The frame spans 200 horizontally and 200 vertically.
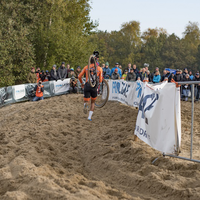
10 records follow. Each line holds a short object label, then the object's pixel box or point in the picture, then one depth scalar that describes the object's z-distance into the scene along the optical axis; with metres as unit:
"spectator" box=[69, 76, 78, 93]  17.81
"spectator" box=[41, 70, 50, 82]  18.84
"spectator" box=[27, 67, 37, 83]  17.72
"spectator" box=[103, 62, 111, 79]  17.68
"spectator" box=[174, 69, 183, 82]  16.20
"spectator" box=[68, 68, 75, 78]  18.23
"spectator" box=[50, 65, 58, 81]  17.94
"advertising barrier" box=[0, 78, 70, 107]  16.66
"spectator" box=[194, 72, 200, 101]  15.99
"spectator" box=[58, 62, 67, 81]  17.91
